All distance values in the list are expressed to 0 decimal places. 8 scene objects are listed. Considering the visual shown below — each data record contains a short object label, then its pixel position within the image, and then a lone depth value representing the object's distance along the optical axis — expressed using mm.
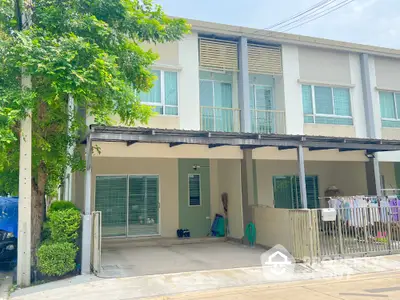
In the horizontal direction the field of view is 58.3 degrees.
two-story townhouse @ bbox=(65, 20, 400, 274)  12164
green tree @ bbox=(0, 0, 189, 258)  7113
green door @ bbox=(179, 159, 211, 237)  14250
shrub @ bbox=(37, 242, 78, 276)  7785
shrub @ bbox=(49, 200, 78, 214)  8915
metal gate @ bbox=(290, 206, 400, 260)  9625
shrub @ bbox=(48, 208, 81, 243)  8172
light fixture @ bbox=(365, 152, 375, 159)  14008
